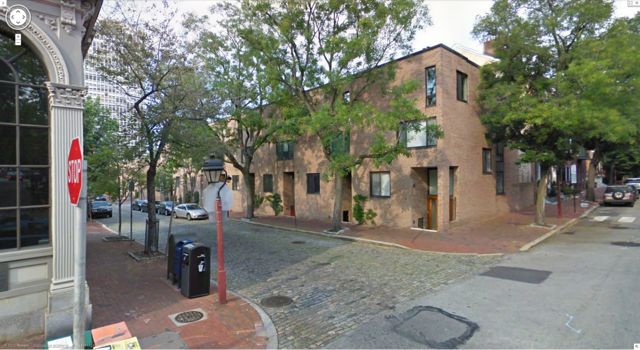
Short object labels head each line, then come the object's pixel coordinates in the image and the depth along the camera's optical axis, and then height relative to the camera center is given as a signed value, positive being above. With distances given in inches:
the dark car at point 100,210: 1214.3 -109.6
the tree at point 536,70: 569.6 +200.2
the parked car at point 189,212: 1068.3 -106.8
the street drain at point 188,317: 247.0 -106.3
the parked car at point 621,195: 995.9 -63.5
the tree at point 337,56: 556.4 +226.0
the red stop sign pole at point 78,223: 131.9 -17.0
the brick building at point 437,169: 650.2 +15.9
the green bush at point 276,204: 1022.3 -79.5
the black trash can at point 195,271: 301.1 -84.4
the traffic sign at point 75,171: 132.4 +3.9
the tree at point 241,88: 692.1 +202.6
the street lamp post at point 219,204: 289.0 -22.7
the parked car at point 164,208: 1284.4 -112.0
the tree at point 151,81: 426.9 +133.6
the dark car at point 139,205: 1558.7 -120.9
